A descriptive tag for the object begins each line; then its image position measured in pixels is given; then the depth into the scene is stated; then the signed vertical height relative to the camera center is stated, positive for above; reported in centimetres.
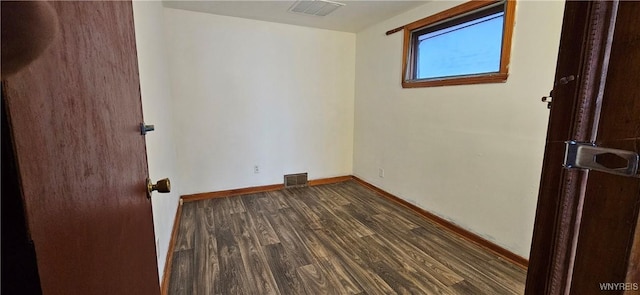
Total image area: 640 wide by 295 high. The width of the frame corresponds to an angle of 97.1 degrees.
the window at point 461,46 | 213 +57
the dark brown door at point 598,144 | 40 -6
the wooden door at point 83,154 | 33 -8
